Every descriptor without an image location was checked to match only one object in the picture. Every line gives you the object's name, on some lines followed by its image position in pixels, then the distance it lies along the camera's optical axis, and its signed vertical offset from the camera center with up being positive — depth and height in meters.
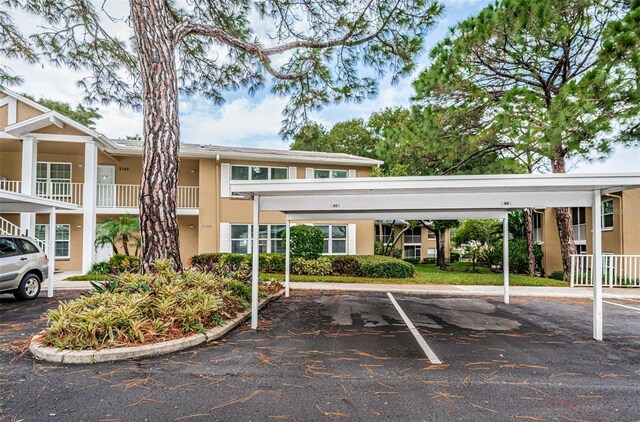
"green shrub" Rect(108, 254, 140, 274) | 12.65 -1.47
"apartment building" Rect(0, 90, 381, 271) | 14.62 +1.80
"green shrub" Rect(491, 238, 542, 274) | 17.52 -1.69
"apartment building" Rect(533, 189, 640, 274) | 14.40 -0.26
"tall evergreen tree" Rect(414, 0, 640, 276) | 9.13 +4.79
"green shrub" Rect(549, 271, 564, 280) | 15.32 -2.35
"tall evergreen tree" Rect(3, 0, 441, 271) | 7.04 +4.69
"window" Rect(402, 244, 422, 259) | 30.50 -2.60
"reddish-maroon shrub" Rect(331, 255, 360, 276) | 14.21 -1.80
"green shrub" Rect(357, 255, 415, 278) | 13.76 -1.87
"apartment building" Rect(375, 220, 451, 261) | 29.57 -1.65
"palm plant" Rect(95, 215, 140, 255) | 12.41 -0.33
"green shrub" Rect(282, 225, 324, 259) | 14.21 -0.85
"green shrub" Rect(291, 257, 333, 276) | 13.95 -1.82
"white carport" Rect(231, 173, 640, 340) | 5.03 +0.50
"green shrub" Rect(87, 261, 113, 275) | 13.13 -1.79
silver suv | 7.98 -1.11
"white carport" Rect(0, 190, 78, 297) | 8.29 +0.37
